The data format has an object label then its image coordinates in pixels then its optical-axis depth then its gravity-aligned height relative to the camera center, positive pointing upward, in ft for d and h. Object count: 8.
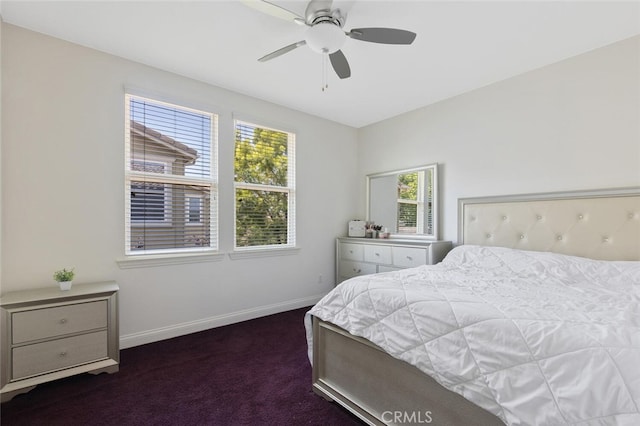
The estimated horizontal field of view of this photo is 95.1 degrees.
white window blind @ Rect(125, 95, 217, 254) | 8.78 +1.11
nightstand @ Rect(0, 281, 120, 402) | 6.12 -2.76
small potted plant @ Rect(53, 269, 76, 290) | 6.95 -1.59
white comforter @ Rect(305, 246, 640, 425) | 2.97 -1.57
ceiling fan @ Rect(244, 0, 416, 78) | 5.85 +3.81
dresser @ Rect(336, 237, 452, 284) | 10.26 -1.60
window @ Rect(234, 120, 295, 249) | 11.00 +1.03
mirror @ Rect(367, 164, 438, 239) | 11.35 +0.52
